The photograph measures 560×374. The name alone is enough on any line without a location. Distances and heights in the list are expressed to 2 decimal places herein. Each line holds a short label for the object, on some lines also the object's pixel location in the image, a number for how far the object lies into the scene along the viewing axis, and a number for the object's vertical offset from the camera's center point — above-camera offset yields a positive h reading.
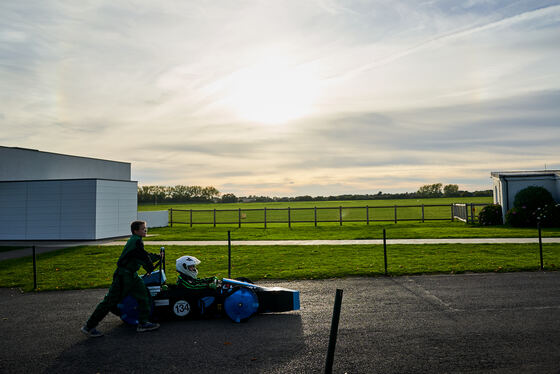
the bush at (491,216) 27.22 -0.52
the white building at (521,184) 27.55 +1.59
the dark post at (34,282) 9.99 -1.61
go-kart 6.81 -1.48
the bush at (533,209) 24.36 -0.11
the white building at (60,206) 23.41 +0.60
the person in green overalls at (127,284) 6.30 -1.06
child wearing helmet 6.99 -1.05
